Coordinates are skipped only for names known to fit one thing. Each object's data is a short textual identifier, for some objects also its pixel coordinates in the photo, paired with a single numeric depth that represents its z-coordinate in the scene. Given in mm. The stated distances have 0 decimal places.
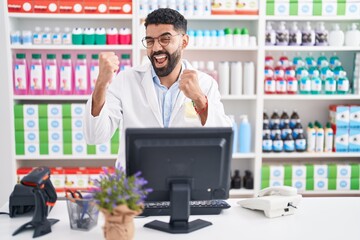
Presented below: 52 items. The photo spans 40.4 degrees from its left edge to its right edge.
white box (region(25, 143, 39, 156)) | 3885
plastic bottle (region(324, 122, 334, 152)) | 4103
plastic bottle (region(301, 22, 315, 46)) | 3980
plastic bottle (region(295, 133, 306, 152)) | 4086
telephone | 2070
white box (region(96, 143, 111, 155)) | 3928
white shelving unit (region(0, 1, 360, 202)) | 3850
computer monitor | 1811
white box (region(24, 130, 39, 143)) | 3863
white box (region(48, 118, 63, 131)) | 3851
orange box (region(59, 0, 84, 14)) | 3807
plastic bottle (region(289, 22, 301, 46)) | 3986
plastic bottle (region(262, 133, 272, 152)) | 4051
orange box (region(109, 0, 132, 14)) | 3816
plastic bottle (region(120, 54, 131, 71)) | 3887
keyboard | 2072
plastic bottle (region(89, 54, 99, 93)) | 3846
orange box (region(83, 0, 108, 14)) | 3807
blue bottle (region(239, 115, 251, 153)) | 4047
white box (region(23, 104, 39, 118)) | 3832
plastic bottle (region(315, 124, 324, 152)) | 4105
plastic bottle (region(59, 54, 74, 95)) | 3828
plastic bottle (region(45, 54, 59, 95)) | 3823
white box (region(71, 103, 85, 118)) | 3844
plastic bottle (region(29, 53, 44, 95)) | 3816
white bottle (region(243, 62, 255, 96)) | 3959
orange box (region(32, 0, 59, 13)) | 3793
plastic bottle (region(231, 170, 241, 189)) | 4152
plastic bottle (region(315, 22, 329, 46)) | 4008
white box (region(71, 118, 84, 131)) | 3859
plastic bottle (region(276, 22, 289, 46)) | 3982
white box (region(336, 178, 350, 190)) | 4125
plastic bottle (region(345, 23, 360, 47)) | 4027
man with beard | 2373
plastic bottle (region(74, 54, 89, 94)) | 3830
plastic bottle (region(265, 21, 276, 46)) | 3967
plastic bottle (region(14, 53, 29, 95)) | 3822
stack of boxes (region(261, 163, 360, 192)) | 4059
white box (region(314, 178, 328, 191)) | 4105
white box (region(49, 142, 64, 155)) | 3891
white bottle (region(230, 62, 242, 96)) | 3949
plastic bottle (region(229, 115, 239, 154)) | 4030
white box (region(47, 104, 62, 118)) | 3836
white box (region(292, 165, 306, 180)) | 4074
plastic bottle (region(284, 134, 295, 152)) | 4074
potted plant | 1588
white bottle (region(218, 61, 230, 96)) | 3943
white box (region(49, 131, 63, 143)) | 3869
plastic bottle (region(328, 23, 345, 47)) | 4027
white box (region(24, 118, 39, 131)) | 3846
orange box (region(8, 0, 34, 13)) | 3782
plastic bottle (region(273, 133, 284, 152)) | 4062
